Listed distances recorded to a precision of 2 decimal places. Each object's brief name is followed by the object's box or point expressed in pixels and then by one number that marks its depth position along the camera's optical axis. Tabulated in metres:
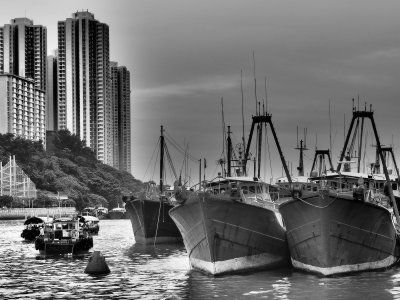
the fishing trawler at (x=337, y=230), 45.78
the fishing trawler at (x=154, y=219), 83.69
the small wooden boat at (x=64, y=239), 69.25
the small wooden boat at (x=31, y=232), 97.38
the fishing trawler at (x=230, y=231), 47.94
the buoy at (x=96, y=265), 52.84
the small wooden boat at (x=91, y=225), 108.67
